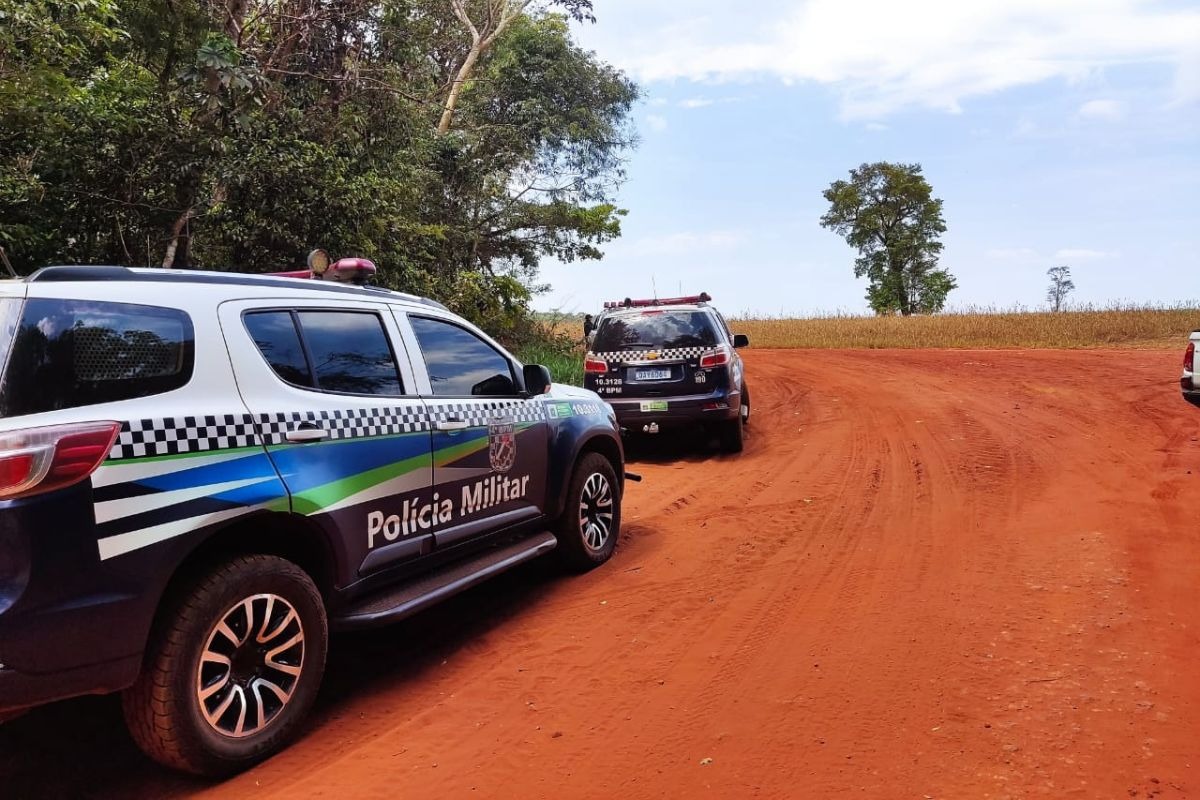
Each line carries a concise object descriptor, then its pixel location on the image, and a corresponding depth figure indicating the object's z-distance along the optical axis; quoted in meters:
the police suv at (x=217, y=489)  2.47
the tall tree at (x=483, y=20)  19.73
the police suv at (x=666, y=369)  9.32
